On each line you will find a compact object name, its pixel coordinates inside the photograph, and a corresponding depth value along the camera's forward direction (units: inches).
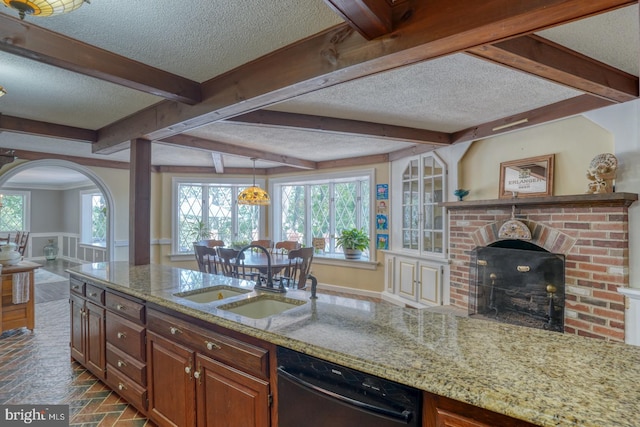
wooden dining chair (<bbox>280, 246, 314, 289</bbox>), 149.9
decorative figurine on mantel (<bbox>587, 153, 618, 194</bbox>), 101.2
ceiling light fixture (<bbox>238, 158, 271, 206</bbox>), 189.0
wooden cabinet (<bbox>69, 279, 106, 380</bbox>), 101.0
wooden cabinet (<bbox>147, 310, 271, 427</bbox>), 58.6
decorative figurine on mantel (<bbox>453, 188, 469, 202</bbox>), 149.1
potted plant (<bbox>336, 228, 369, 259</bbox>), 215.0
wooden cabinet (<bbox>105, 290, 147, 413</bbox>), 84.6
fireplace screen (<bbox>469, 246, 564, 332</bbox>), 113.8
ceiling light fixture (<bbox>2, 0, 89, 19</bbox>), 48.6
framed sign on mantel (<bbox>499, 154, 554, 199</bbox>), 121.8
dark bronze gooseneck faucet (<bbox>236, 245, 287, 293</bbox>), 81.7
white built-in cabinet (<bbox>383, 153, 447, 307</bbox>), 169.2
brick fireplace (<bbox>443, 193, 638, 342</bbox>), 98.9
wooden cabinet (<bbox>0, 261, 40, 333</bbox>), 138.5
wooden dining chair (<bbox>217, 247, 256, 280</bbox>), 151.2
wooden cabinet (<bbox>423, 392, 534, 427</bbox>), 36.3
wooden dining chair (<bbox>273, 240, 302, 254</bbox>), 215.5
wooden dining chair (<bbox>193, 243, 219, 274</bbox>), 162.2
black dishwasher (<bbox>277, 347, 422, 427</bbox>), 41.8
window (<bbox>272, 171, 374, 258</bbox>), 223.3
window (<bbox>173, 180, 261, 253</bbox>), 250.4
